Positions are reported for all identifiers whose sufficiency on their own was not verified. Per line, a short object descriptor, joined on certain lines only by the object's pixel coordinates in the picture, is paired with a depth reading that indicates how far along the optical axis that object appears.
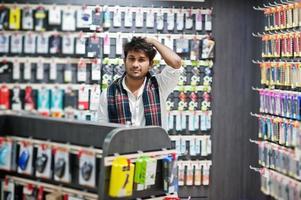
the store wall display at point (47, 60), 5.18
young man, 6.74
